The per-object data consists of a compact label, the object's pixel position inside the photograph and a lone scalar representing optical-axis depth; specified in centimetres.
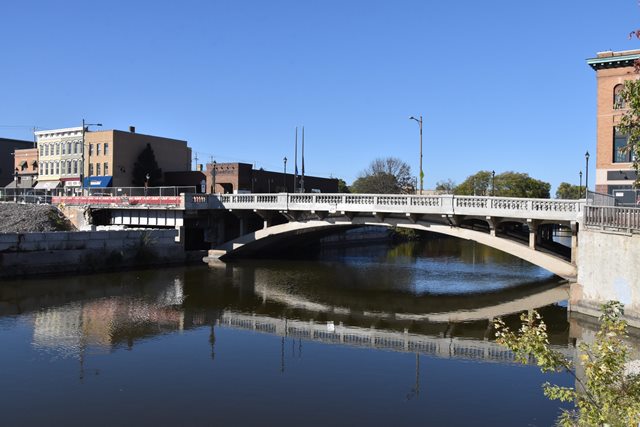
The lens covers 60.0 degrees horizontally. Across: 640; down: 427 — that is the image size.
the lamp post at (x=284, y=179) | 7288
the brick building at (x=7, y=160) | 9574
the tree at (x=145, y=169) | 6869
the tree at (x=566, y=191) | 14266
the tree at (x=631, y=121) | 846
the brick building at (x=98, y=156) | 6660
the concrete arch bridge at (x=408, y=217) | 2822
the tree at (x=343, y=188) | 12988
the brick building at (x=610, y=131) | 3362
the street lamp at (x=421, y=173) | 3587
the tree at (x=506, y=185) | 11388
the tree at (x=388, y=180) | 9169
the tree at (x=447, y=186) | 12731
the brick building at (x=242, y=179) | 6394
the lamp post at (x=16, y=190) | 5900
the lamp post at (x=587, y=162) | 3762
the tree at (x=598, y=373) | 678
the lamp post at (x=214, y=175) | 6251
